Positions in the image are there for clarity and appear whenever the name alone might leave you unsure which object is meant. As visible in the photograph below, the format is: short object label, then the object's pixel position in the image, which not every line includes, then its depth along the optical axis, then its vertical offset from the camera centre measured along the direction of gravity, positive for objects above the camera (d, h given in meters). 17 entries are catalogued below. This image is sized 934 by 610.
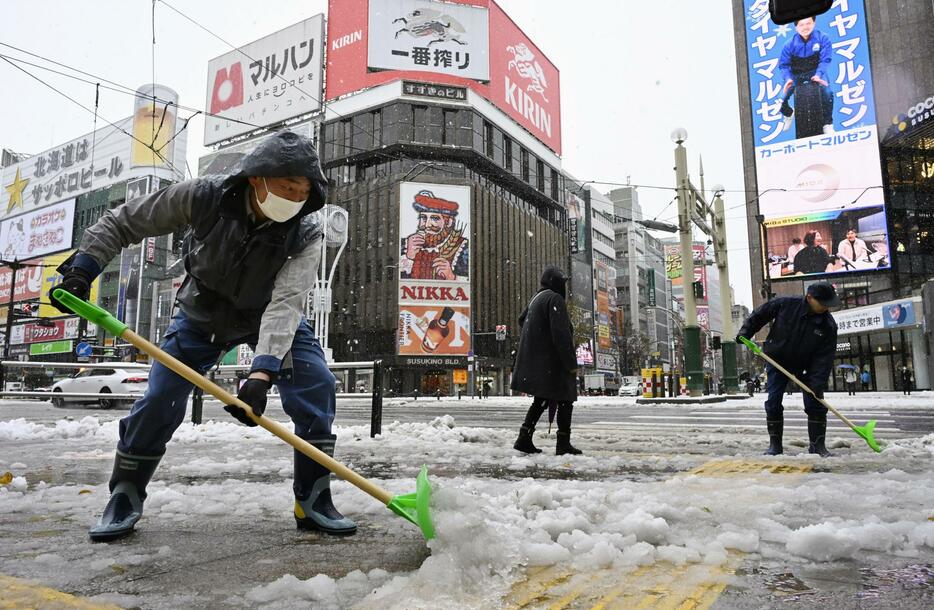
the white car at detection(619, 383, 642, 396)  44.75 -0.96
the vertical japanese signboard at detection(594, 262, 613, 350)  69.00 +7.88
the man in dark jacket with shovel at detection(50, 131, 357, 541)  2.31 +0.36
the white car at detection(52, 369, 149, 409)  16.50 -0.03
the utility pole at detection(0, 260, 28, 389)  27.51 +2.83
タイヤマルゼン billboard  30.03 +11.06
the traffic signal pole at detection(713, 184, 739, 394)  21.91 +3.58
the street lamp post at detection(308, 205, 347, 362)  30.20 +6.55
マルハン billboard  49.59 +24.85
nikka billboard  46.25 +8.15
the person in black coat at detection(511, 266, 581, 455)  5.11 +0.15
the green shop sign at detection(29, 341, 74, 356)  67.25 +3.69
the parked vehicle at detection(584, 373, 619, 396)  50.94 -0.58
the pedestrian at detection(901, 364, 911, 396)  23.20 -0.17
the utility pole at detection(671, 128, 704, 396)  19.72 +3.51
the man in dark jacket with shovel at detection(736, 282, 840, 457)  5.04 +0.24
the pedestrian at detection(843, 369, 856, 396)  24.33 -0.16
